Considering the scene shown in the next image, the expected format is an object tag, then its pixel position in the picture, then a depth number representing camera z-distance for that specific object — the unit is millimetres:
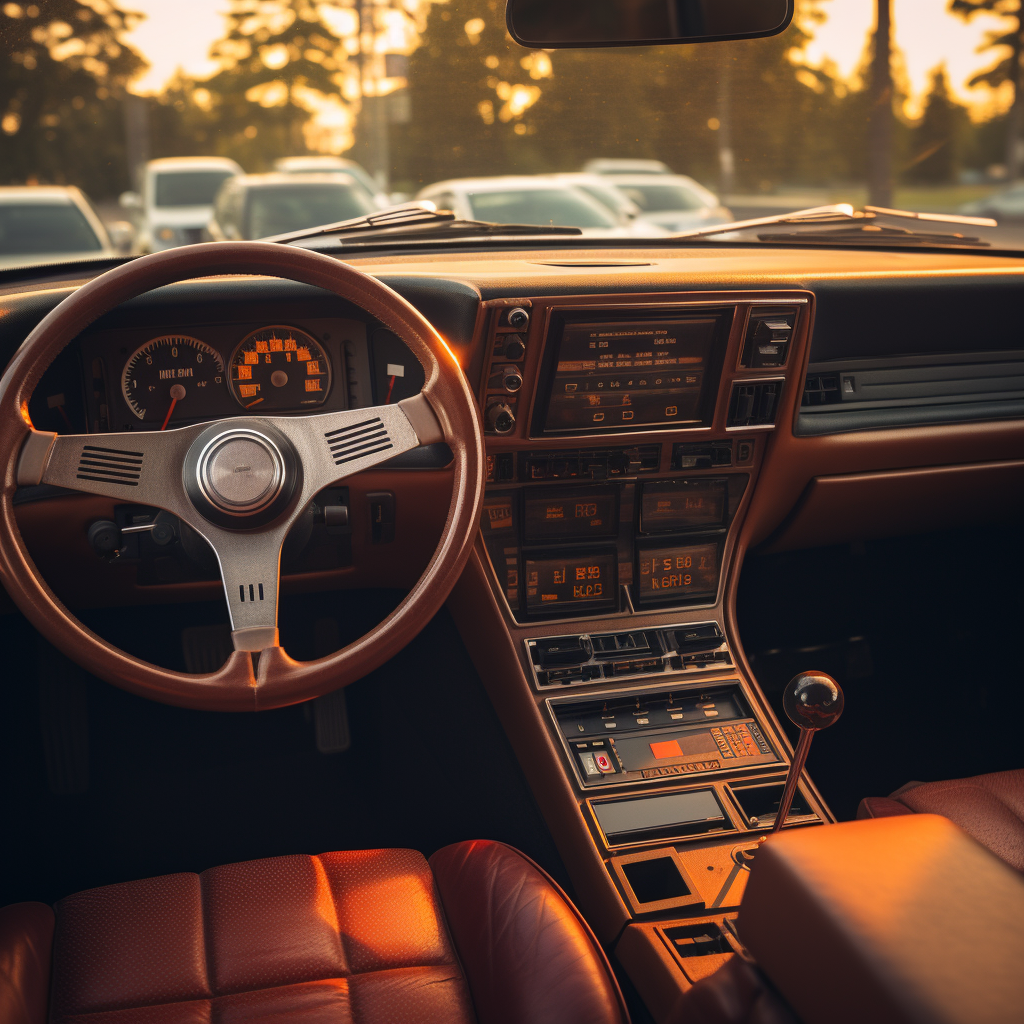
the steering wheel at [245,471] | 1549
